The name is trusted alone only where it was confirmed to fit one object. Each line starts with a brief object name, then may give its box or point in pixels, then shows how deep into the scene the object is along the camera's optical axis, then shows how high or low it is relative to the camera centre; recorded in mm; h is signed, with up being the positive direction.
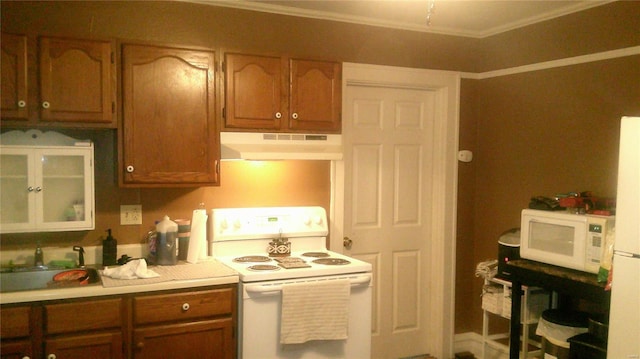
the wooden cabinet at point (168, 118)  2822 +212
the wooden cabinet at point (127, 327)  2404 -834
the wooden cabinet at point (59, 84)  2574 +359
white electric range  2783 -615
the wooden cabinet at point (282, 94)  3043 +382
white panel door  3809 -362
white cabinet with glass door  2744 -149
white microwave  2775 -430
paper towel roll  3070 -474
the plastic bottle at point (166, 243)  2963 -488
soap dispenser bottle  2963 -544
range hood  2982 +70
